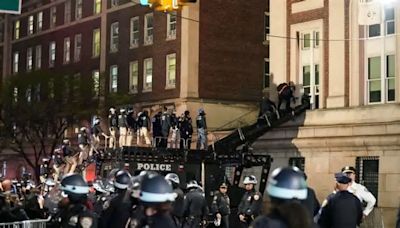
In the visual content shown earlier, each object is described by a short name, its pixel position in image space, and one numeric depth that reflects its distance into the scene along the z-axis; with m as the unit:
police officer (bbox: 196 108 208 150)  33.25
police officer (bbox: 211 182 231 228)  19.75
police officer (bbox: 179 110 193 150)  32.66
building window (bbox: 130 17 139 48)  50.53
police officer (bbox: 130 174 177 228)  6.28
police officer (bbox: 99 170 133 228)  9.00
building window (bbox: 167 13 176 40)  47.34
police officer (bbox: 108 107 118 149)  32.53
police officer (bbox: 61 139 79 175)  30.82
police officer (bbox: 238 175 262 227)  17.69
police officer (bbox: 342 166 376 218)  13.49
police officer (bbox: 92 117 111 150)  30.53
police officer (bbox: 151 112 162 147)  33.44
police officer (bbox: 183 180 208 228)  16.58
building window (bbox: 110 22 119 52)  52.47
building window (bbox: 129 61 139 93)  50.22
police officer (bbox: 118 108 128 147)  32.49
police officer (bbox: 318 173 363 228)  9.98
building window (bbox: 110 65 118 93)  52.09
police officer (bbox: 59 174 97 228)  7.66
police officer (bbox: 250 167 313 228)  5.29
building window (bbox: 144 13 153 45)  49.31
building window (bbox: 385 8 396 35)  32.63
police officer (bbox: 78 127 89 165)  30.09
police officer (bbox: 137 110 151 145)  33.00
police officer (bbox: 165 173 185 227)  13.41
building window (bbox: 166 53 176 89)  46.91
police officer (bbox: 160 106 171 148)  33.38
